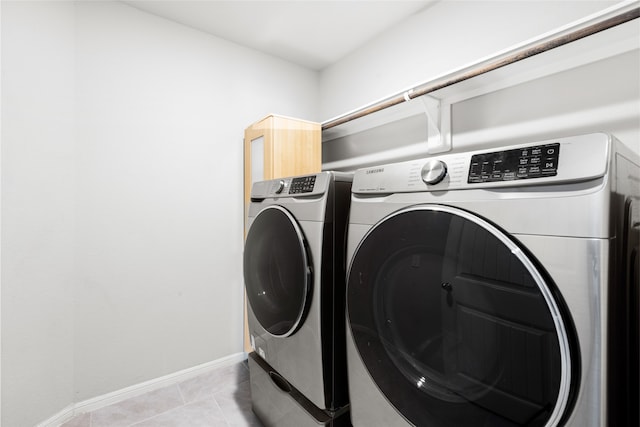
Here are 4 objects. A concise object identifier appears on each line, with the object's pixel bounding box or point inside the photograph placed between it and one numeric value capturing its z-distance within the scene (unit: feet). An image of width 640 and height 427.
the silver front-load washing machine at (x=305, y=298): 3.52
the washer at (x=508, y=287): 1.79
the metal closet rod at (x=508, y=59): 3.03
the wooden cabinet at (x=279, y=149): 6.23
